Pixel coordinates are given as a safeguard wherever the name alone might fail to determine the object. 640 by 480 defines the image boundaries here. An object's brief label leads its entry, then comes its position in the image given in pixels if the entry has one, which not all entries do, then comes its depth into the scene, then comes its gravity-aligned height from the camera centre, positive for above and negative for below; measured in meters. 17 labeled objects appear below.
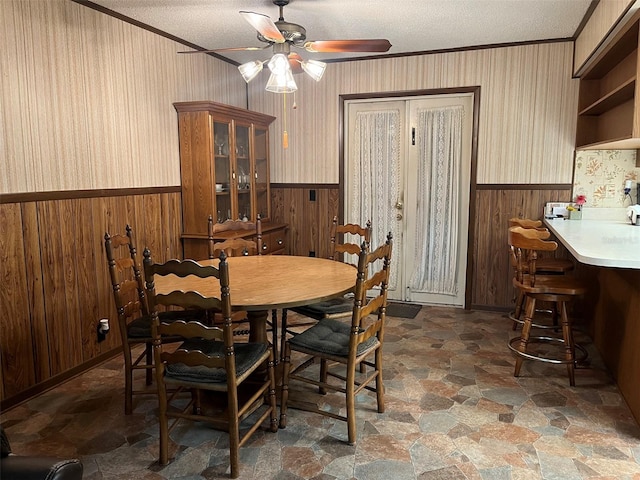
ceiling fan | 2.85 +0.83
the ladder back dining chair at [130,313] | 2.59 -0.76
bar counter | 2.50 -0.71
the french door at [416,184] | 4.63 -0.02
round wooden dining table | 2.32 -0.56
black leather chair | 1.26 -0.78
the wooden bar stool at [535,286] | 2.91 -0.65
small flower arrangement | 4.15 -0.23
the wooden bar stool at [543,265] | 3.71 -0.66
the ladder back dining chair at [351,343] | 2.33 -0.85
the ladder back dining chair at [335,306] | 3.02 -0.81
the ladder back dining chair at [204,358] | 2.01 -0.84
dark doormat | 4.55 -1.27
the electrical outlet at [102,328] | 3.40 -1.04
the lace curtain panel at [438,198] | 4.63 -0.16
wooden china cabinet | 4.11 +0.14
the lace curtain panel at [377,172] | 4.84 +0.10
